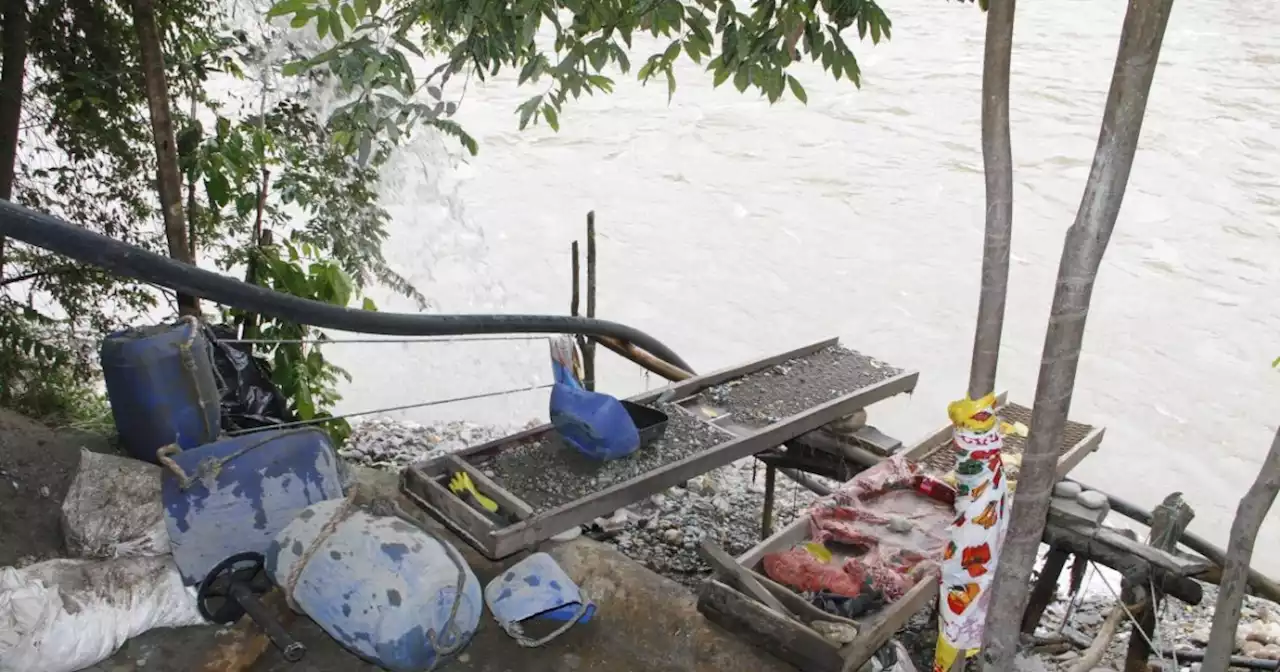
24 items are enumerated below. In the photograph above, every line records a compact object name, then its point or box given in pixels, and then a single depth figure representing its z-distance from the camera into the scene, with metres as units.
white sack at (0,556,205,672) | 2.62
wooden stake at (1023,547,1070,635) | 4.36
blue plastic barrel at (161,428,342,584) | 3.13
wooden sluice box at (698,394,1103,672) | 3.05
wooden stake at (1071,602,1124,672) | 4.22
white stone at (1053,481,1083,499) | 4.11
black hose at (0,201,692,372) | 2.81
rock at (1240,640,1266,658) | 5.36
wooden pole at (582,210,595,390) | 6.46
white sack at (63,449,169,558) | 3.12
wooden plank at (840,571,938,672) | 3.05
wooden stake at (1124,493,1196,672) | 3.99
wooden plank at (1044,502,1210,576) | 3.67
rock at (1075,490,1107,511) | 4.05
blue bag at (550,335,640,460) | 3.90
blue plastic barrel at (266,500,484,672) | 2.89
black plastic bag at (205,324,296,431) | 3.97
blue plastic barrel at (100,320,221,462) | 3.39
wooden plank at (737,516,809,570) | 3.49
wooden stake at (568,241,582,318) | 6.53
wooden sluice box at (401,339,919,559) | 3.56
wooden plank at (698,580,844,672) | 3.04
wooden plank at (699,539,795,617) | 3.21
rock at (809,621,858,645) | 3.04
